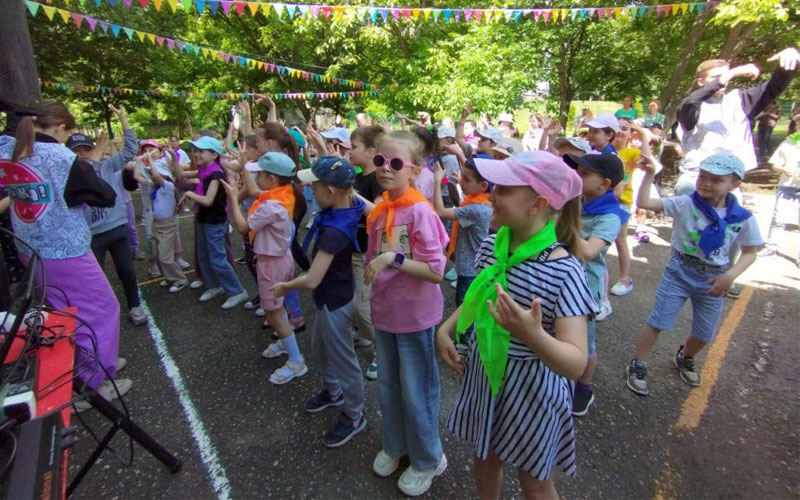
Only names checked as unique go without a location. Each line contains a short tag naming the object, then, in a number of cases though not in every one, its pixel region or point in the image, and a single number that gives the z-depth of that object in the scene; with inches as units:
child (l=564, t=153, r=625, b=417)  103.0
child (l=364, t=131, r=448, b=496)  82.7
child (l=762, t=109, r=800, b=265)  225.3
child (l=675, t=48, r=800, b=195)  150.6
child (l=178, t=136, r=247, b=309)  165.5
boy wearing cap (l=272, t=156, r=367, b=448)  93.5
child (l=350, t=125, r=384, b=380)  123.9
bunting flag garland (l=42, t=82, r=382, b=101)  541.3
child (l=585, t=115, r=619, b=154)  154.1
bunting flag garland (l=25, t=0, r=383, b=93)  229.9
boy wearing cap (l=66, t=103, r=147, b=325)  148.4
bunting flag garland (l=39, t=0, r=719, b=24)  284.4
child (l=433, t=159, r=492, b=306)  124.0
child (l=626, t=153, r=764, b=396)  106.3
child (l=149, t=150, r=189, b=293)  199.6
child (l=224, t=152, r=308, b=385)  120.4
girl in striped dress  56.6
